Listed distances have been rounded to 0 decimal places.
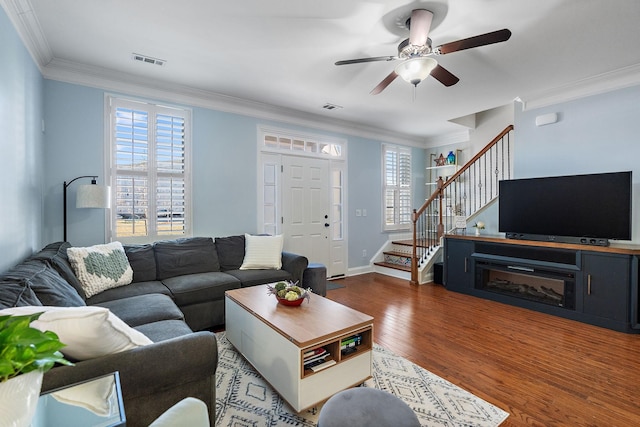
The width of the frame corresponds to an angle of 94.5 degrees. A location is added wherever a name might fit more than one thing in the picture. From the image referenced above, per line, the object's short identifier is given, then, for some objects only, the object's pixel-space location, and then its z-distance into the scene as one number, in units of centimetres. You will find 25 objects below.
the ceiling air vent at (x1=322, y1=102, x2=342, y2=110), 441
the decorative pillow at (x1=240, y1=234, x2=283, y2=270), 370
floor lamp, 293
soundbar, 333
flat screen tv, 320
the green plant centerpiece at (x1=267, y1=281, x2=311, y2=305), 230
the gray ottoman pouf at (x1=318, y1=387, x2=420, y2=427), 121
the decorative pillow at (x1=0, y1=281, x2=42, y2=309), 139
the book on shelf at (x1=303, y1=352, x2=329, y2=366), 182
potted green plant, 65
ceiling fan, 210
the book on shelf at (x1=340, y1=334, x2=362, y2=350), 197
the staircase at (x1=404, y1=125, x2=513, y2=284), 496
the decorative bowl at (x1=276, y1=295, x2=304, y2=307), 230
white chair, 82
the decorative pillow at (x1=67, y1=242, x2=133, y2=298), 259
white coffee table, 177
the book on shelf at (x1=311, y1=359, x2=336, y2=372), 181
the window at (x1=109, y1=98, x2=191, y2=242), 346
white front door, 475
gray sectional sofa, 132
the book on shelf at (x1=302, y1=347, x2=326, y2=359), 179
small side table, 89
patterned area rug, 178
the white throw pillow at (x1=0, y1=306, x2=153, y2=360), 113
